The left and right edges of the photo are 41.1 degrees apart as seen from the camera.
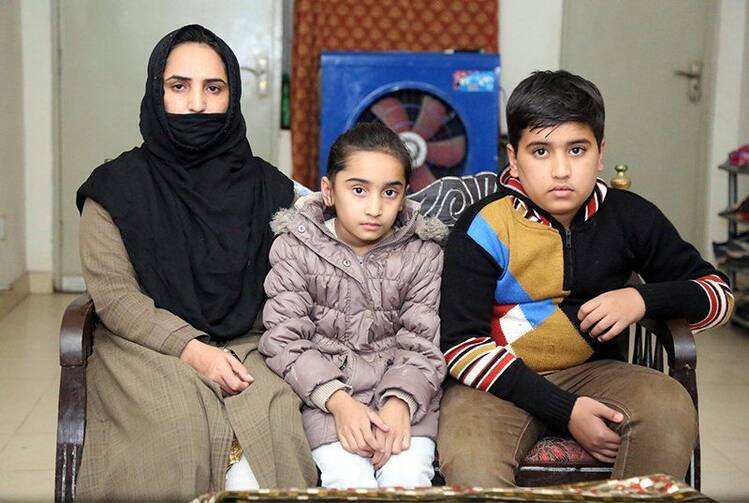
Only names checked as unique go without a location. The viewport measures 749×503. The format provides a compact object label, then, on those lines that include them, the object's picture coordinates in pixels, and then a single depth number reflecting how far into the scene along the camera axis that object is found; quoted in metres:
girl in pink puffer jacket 2.01
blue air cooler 4.79
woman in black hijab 1.89
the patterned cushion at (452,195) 2.51
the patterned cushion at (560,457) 2.00
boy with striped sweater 2.02
